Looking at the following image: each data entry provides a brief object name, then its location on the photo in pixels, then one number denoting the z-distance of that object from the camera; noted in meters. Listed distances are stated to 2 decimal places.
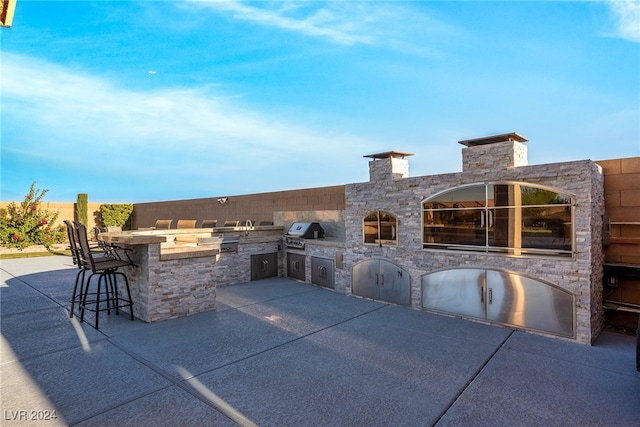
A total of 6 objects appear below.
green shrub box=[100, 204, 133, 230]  15.23
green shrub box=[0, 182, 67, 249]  12.15
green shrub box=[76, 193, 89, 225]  14.61
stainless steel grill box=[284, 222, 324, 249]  7.16
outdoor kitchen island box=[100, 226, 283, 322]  4.40
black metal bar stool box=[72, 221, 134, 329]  4.02
